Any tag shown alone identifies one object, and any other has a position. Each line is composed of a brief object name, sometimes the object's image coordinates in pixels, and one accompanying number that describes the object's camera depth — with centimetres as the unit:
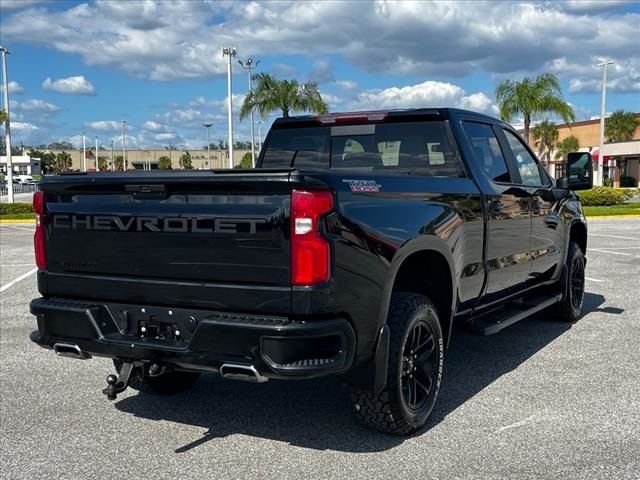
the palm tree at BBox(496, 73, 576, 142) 3019
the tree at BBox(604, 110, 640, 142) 6600
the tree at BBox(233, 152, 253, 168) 7853
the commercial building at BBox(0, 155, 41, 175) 11794
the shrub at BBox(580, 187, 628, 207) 2661
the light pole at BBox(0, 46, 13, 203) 3219
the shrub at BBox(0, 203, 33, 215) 2633
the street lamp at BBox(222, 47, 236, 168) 3681
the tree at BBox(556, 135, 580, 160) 6770
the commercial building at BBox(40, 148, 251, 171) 13512
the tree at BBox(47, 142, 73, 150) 16838
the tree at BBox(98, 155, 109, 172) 12441
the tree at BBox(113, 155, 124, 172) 13440
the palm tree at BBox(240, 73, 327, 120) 3594
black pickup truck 329
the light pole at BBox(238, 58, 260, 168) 4365
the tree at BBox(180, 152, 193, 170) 11446
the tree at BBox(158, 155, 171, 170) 10705
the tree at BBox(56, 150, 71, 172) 13200
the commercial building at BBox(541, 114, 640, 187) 5712
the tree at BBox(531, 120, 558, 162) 7019
